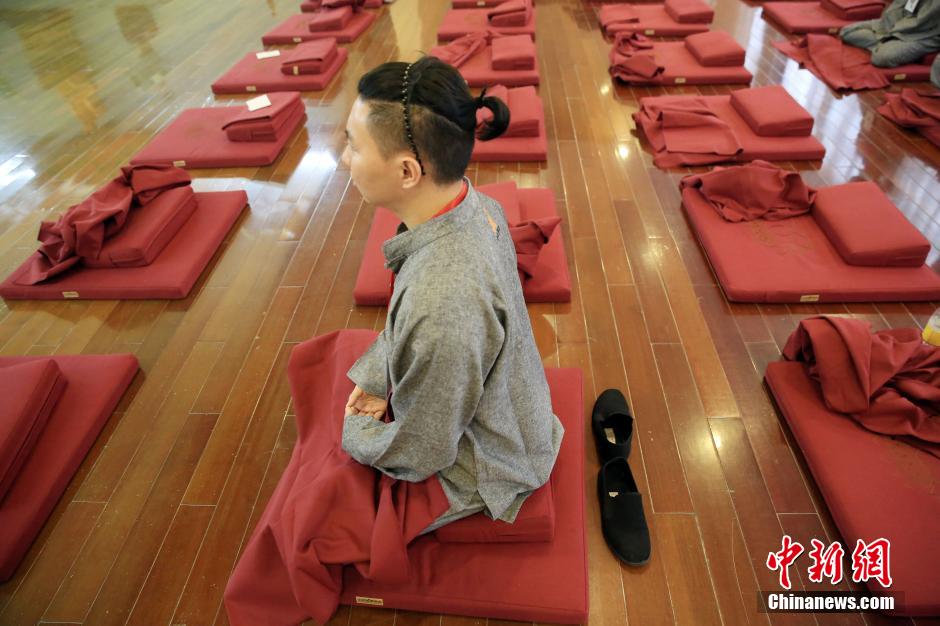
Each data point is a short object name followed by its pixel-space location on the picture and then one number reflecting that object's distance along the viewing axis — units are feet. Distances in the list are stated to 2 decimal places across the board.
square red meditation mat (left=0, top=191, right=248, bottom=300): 9.44
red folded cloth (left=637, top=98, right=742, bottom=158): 12.23
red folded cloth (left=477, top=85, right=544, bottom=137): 12.82
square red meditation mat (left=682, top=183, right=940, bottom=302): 8.60
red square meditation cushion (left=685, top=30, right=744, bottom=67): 15.65
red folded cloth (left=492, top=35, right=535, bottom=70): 15.89
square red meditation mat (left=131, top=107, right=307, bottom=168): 12.92
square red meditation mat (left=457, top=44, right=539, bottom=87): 15.76
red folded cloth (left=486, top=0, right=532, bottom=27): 18.79
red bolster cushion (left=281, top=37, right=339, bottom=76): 16.55
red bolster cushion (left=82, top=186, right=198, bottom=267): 9.64
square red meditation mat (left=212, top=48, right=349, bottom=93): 16.44
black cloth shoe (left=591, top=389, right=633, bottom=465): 6.56
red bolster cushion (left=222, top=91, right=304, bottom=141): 13.16
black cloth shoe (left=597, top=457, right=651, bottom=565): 5.79
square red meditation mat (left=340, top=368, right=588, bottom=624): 5.28
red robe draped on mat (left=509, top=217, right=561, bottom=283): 8.70
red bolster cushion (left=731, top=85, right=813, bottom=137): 12.32
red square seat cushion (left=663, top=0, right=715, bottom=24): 18.44
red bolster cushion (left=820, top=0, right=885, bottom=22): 17.60
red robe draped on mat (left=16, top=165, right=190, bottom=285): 9.43
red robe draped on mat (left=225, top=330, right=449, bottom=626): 5.03
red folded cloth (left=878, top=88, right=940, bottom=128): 12.60
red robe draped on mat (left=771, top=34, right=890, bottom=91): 14.85
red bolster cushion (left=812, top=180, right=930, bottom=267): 8.75
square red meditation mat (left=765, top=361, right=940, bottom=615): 5.32
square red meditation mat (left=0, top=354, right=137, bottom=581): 6.17
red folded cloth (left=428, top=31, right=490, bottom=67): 16.75
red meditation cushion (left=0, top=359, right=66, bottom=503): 6.49
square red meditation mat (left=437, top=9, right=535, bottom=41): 18.76
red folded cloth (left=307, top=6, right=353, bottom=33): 19.79
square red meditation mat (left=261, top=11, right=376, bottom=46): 19.70
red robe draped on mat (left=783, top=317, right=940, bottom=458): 6.42
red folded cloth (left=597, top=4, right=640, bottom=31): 18.94
